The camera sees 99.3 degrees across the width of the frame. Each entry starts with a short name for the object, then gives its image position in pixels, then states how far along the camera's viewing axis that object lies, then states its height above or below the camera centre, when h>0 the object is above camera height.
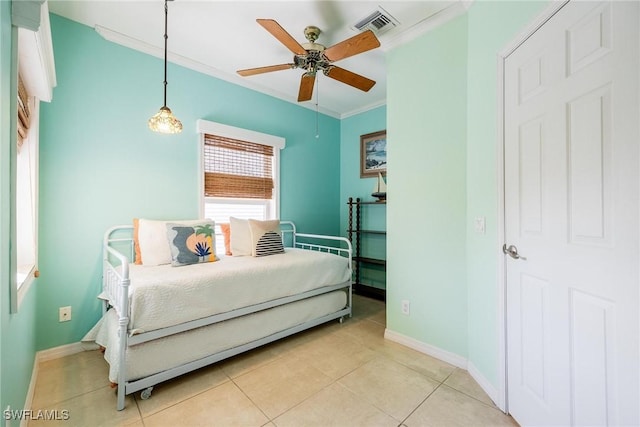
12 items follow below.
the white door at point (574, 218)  0.88 -0.02
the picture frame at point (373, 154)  3.72 +0.85
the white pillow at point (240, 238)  2.67 -0.23
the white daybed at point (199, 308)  1.54 -0.65
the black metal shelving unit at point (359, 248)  3.54 -0.49
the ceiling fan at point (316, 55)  1.76 +1.16
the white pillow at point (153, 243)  2.17 -0.22
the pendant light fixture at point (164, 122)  1.85 +0.64
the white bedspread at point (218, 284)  1.58 -0.49
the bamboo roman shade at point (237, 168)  2.87 +0.53
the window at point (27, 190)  1.72 +0.16
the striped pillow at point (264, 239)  2.63 -0.24
